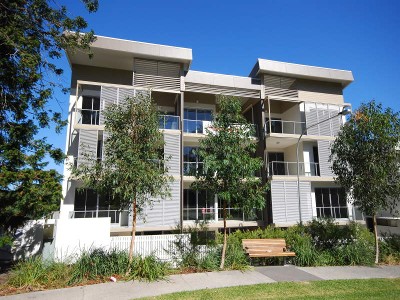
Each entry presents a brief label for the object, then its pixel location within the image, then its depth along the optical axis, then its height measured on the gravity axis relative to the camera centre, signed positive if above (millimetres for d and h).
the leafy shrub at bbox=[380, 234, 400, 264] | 12008 -2100
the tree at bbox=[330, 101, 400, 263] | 11812 +1761
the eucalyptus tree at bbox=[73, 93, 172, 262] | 9109 +1387
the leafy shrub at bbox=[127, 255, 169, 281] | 8912 -2113
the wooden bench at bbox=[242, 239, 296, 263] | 10797 -1795
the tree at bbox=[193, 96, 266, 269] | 10172 +1394
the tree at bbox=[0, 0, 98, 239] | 9266 +3535
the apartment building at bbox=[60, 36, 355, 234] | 16297 +5712
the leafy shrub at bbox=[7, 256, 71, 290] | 8102 -2079
